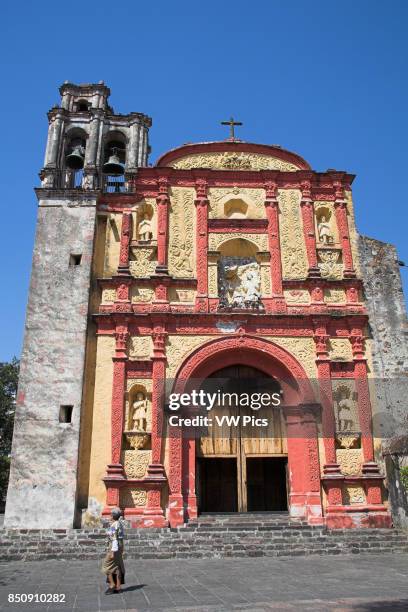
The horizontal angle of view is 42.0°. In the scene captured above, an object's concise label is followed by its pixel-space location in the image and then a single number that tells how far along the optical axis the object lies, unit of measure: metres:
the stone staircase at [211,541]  10.89
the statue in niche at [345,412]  13.08
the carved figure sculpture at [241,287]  14.11
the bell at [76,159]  16.20
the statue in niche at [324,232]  15.11
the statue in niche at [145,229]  14.83
